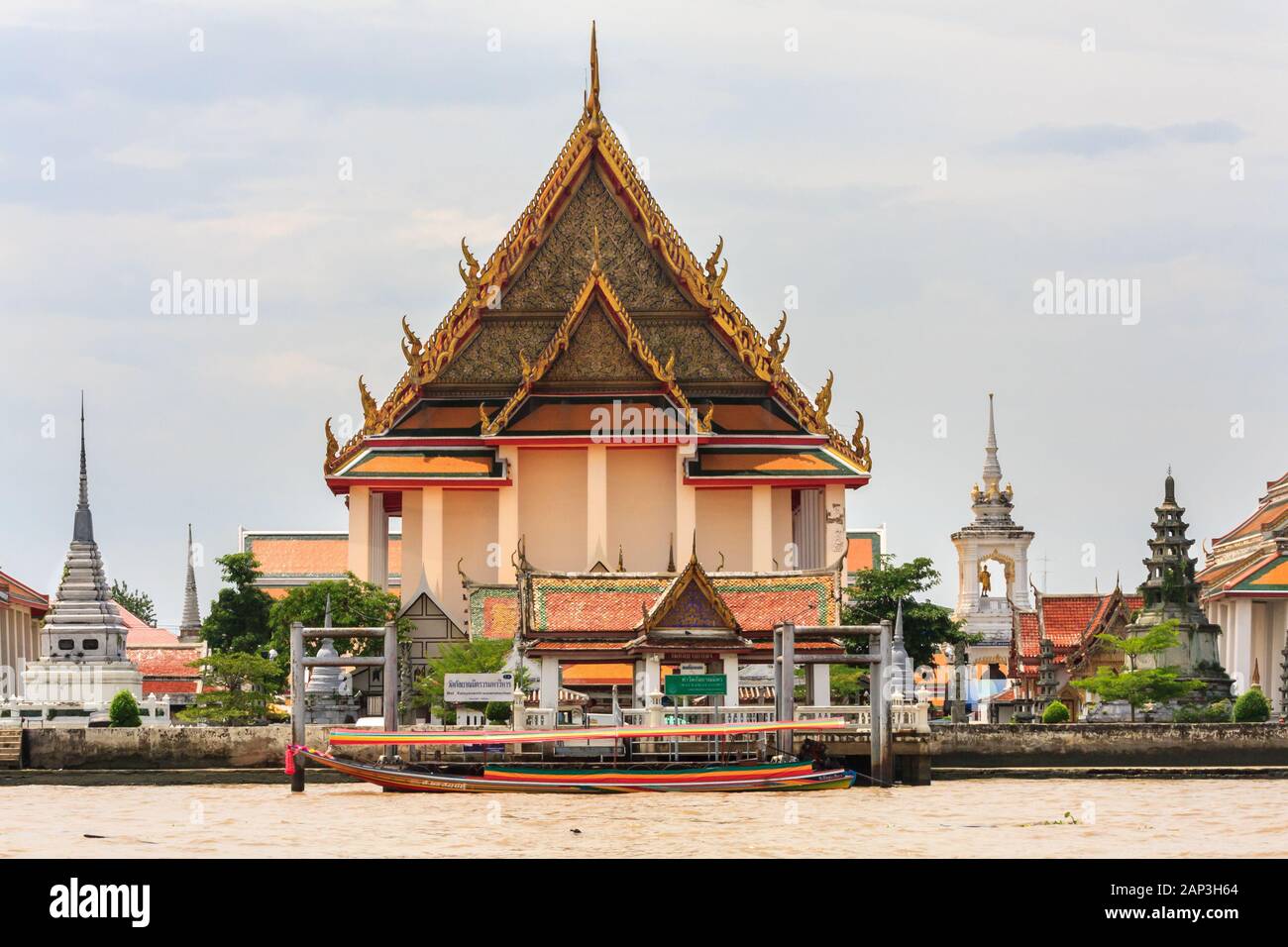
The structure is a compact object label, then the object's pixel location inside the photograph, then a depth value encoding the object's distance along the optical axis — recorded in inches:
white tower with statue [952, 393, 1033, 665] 4296.3
